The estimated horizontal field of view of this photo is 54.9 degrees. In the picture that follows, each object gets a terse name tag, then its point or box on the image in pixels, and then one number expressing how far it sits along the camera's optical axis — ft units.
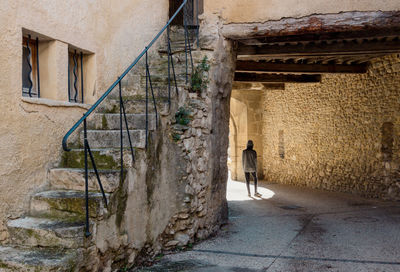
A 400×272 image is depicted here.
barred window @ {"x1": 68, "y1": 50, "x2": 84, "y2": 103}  14.83
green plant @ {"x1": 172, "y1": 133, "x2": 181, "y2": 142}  15.89
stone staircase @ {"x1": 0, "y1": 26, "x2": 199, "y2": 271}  9.86
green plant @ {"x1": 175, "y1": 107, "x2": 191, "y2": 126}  16.22
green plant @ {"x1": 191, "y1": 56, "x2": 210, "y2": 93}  17.65
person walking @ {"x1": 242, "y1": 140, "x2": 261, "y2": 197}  34.42
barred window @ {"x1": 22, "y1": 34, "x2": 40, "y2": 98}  12.62
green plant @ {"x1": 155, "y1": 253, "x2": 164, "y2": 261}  14.54
